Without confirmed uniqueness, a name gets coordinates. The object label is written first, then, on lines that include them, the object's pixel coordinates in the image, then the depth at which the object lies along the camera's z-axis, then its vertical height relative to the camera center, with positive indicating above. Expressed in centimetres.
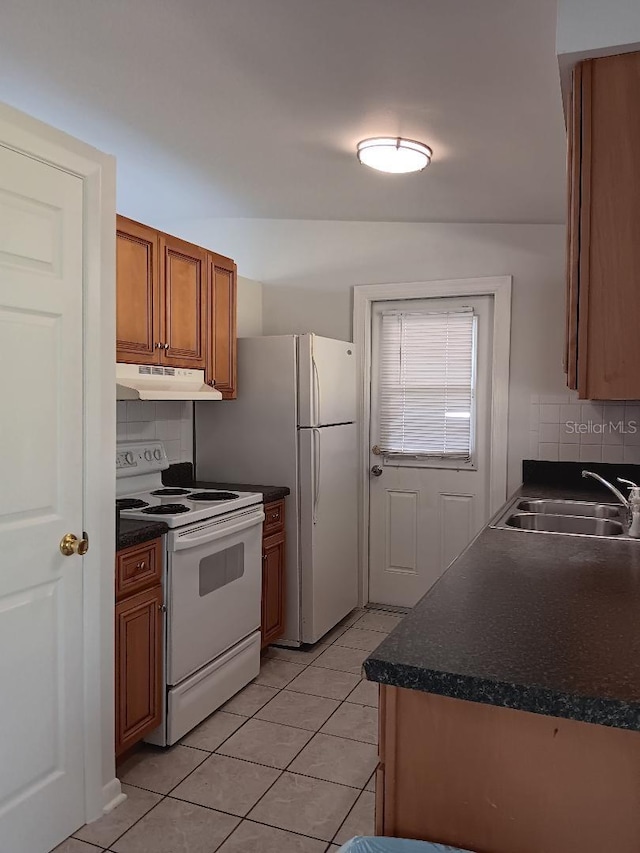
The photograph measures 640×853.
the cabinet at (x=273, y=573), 359 -88
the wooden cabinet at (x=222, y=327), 355 +42
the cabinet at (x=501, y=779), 112 -63
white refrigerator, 374 -22
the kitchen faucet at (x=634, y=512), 239 -35
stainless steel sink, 281 -45
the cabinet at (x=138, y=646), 247 -90
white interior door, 195 -29
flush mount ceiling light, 272 +103
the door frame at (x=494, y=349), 407 +37
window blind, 424 +16
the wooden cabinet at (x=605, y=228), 145 +39
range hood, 282 +10
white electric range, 274 -77
